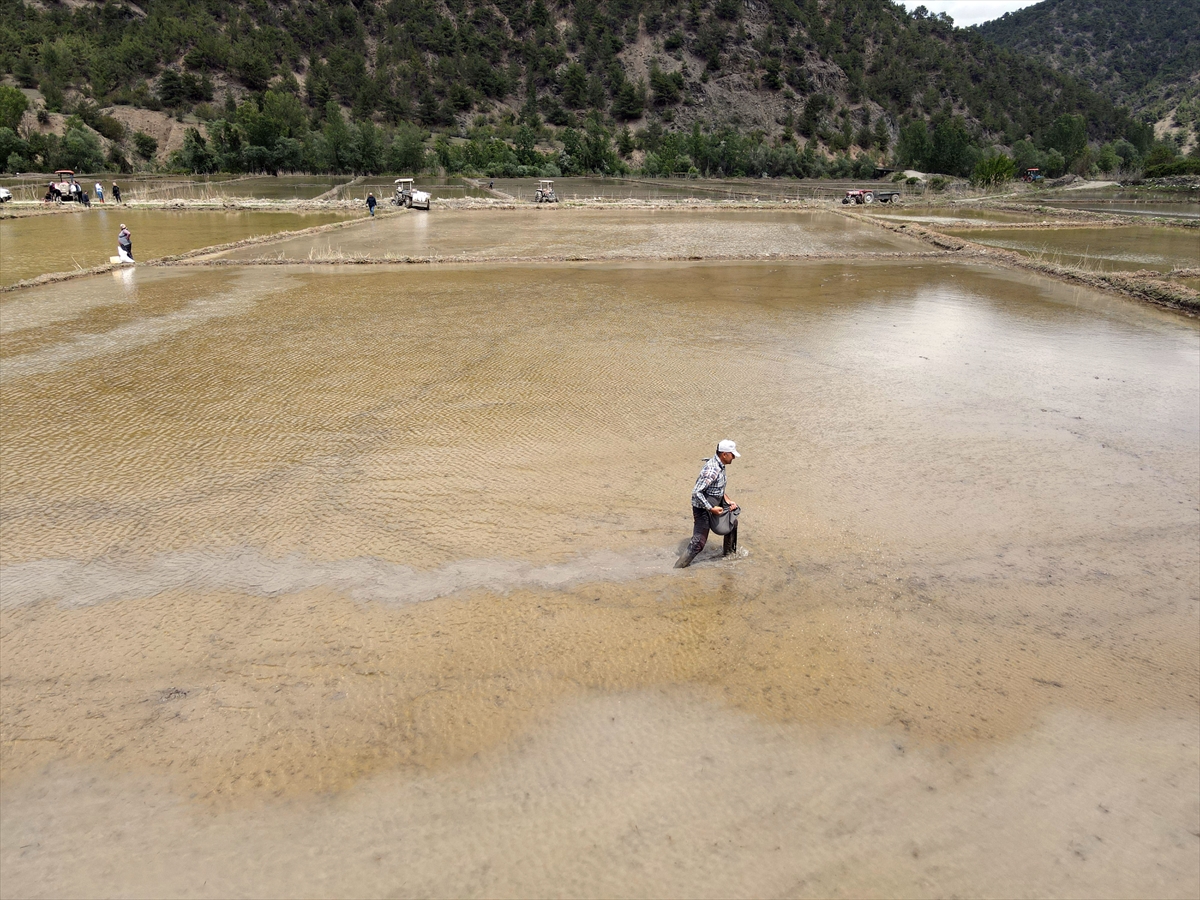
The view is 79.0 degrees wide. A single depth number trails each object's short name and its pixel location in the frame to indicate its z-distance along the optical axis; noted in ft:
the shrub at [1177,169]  228.63
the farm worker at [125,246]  75.36
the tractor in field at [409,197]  157.48
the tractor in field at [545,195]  174.40
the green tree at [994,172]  244.22
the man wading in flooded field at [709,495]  21.91
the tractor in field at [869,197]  193.98
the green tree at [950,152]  309.03
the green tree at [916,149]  314.96
